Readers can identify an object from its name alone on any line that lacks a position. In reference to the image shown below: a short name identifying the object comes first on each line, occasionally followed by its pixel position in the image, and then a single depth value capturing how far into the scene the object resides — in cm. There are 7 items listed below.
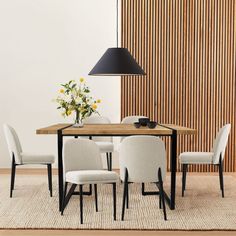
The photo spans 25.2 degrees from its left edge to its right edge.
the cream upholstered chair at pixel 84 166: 493
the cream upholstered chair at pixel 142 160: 493
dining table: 543
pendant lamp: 611
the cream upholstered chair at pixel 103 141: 712
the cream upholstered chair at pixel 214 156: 607
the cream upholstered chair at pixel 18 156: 601
